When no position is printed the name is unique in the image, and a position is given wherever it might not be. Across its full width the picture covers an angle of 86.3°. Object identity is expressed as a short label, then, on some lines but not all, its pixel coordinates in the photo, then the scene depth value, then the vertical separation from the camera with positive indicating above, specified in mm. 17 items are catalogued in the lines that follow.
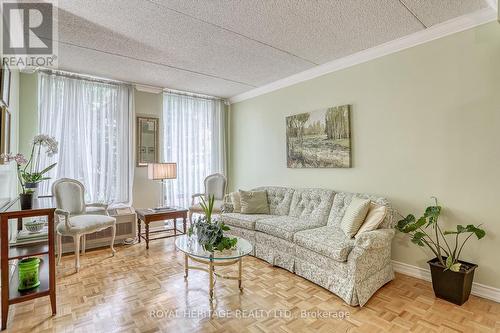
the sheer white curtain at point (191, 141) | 4992 +516
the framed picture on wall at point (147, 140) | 4652 +481
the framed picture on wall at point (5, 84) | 2438 +810
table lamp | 4223 -55
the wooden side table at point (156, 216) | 3842 -718
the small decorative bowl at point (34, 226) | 2641 -575
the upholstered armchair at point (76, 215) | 3146 -634
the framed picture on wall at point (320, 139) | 3564 +408
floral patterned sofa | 2408 -788
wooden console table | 1969 -684
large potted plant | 2336 -853
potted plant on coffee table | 2379 -633
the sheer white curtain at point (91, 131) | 3904 +576
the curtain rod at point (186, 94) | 4977 +1435
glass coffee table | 2363 -784
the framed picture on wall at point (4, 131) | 2434 +363
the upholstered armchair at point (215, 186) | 4973 -353
